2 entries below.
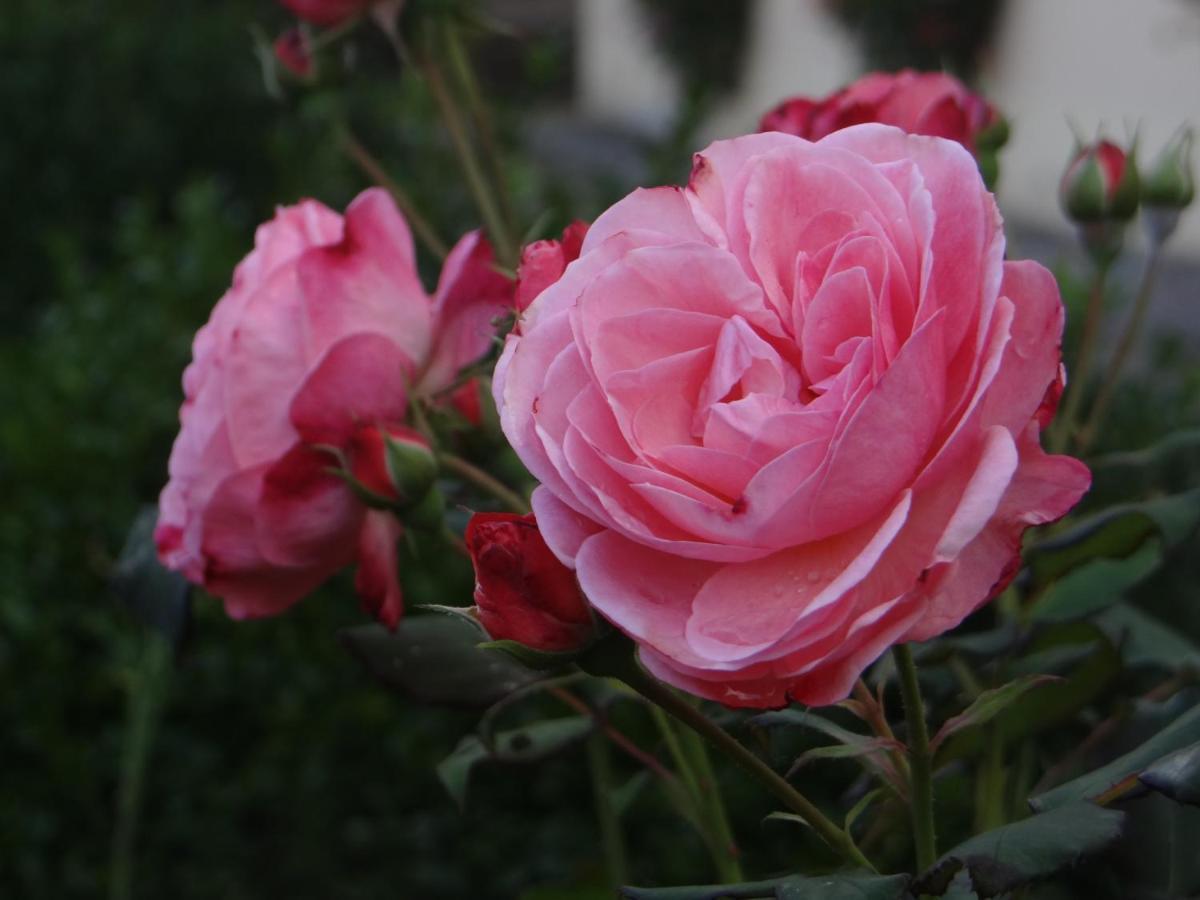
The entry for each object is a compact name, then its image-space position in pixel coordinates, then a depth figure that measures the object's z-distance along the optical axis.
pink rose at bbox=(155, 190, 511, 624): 0.52
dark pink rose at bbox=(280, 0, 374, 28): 0.81
